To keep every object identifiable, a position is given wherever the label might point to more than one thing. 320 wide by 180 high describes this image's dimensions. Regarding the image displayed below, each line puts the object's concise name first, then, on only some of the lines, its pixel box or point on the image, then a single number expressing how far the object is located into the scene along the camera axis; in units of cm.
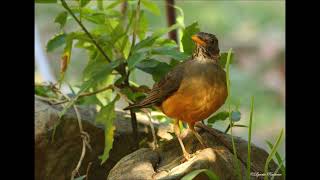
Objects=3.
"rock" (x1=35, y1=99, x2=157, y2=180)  784
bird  631
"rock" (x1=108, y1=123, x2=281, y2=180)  573
